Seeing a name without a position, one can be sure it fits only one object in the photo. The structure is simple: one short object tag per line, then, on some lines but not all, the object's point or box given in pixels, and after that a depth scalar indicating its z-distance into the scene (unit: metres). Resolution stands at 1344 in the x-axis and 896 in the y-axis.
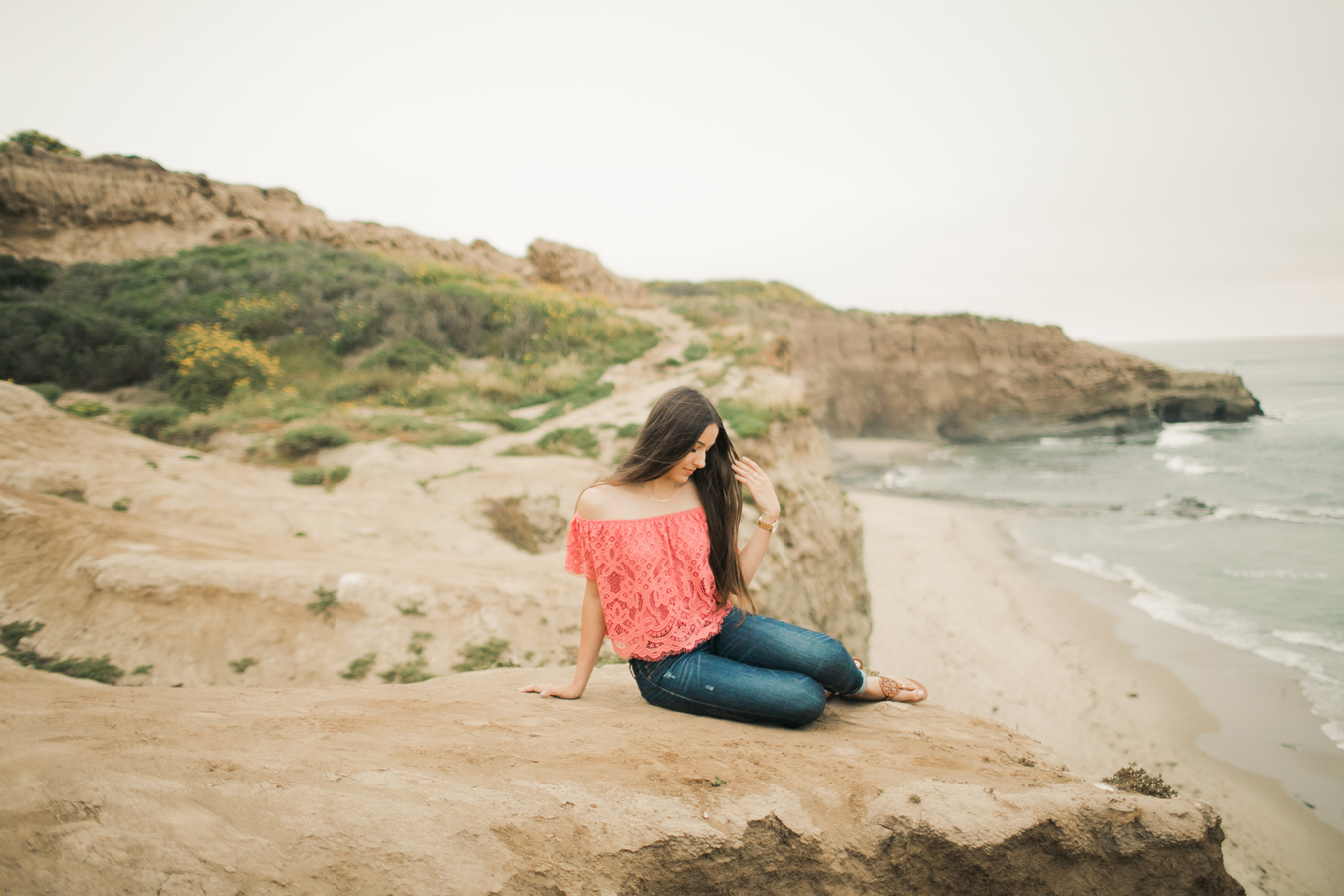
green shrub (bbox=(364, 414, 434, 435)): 9.48
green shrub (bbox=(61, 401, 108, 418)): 9.49
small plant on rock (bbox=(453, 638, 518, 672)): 4.32
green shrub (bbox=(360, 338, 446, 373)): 13.36
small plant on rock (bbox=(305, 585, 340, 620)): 4.29
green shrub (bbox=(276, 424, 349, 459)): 8.48
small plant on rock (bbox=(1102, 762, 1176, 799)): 2.43
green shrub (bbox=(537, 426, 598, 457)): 9.72
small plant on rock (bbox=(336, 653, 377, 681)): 4.01
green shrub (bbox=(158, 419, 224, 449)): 8.88
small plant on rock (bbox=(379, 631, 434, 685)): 4.05
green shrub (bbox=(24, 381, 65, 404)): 10.08
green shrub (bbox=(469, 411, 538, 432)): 10.78
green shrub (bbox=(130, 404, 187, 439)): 9.16
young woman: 2.59
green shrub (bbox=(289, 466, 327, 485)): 7.36
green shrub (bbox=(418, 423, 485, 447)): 9.30
